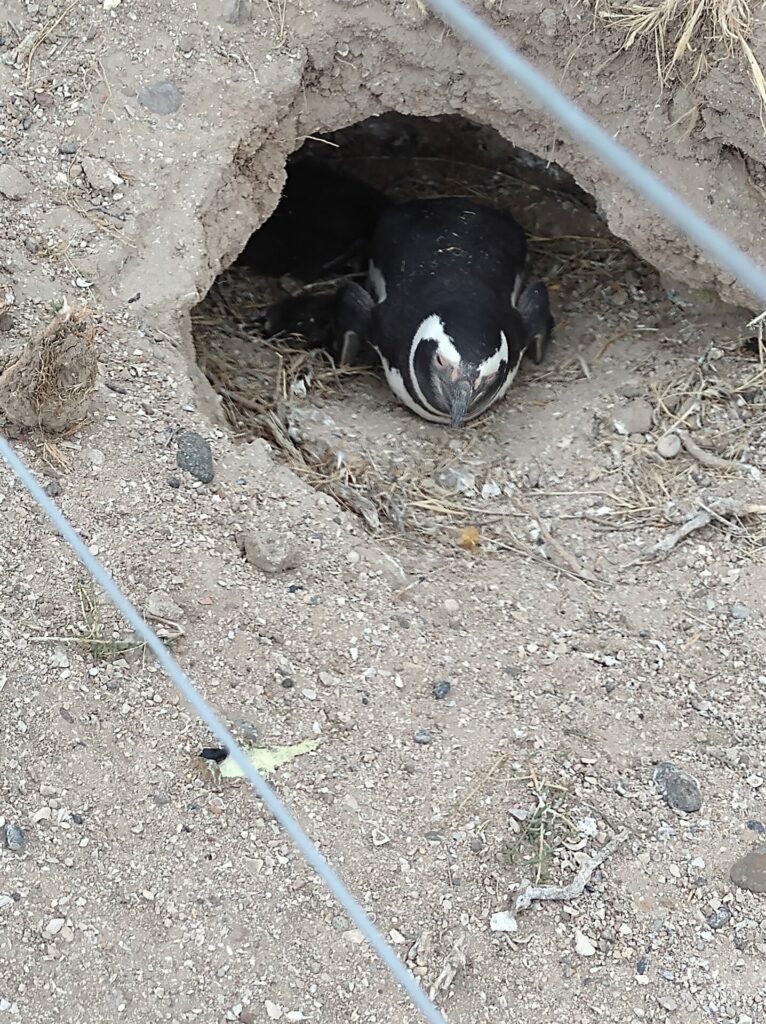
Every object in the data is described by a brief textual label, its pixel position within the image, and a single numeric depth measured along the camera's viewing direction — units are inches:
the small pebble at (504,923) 82.0
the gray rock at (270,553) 103.6
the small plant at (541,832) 85.4
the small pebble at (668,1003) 79.3
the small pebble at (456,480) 139.8
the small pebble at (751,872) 85.9
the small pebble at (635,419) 142.4
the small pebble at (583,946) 81.5
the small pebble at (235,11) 129.3
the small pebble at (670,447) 137.6
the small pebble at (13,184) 120.4
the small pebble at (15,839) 81.1
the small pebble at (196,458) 108.3
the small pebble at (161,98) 127.3
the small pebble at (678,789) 91.2
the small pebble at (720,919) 83.7
